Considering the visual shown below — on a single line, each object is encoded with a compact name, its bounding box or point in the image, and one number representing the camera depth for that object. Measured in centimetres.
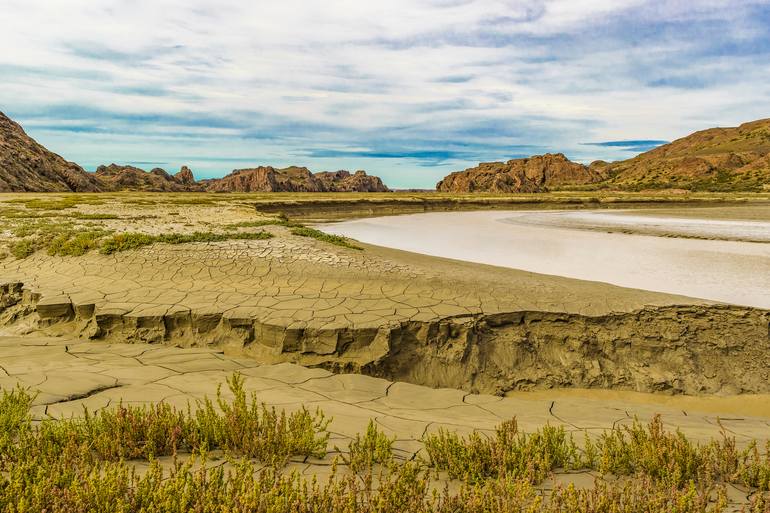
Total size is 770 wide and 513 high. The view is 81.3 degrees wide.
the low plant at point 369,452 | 313
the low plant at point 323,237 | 1472
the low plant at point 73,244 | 1197
